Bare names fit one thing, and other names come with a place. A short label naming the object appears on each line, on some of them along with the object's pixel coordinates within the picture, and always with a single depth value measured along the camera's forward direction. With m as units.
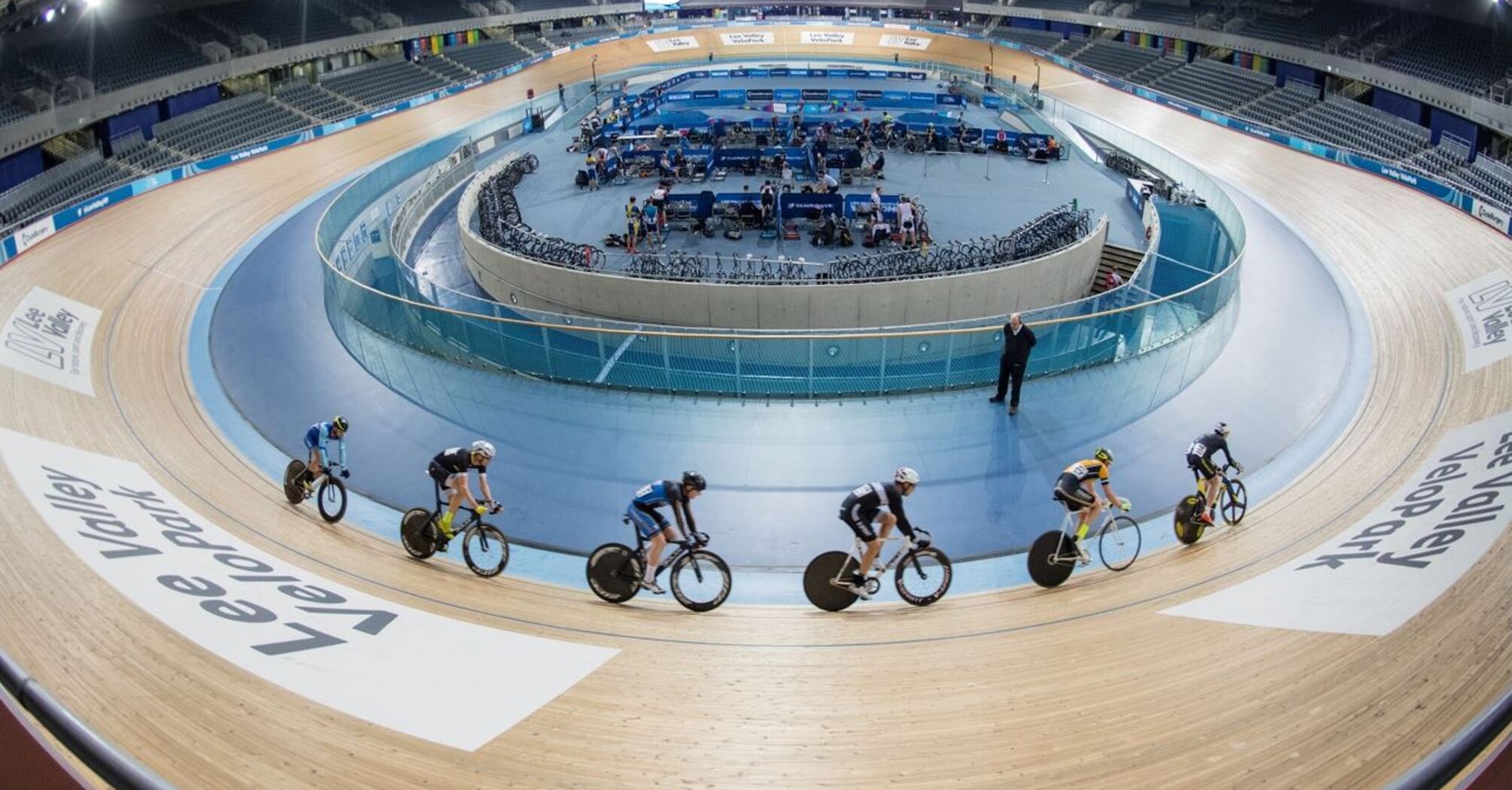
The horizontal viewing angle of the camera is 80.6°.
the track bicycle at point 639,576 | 6.35
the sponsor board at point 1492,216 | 13.45
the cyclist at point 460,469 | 6.48
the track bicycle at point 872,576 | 6.28
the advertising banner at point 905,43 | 41.25
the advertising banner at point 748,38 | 42.12
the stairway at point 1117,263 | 16.44
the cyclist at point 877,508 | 5.87
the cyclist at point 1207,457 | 6.90
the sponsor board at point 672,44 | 41.62
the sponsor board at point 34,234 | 13.79
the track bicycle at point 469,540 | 6.93
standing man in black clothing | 9.33
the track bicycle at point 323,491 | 7.74
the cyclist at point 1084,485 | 6.34
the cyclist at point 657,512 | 5.98
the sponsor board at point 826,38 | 42.12
